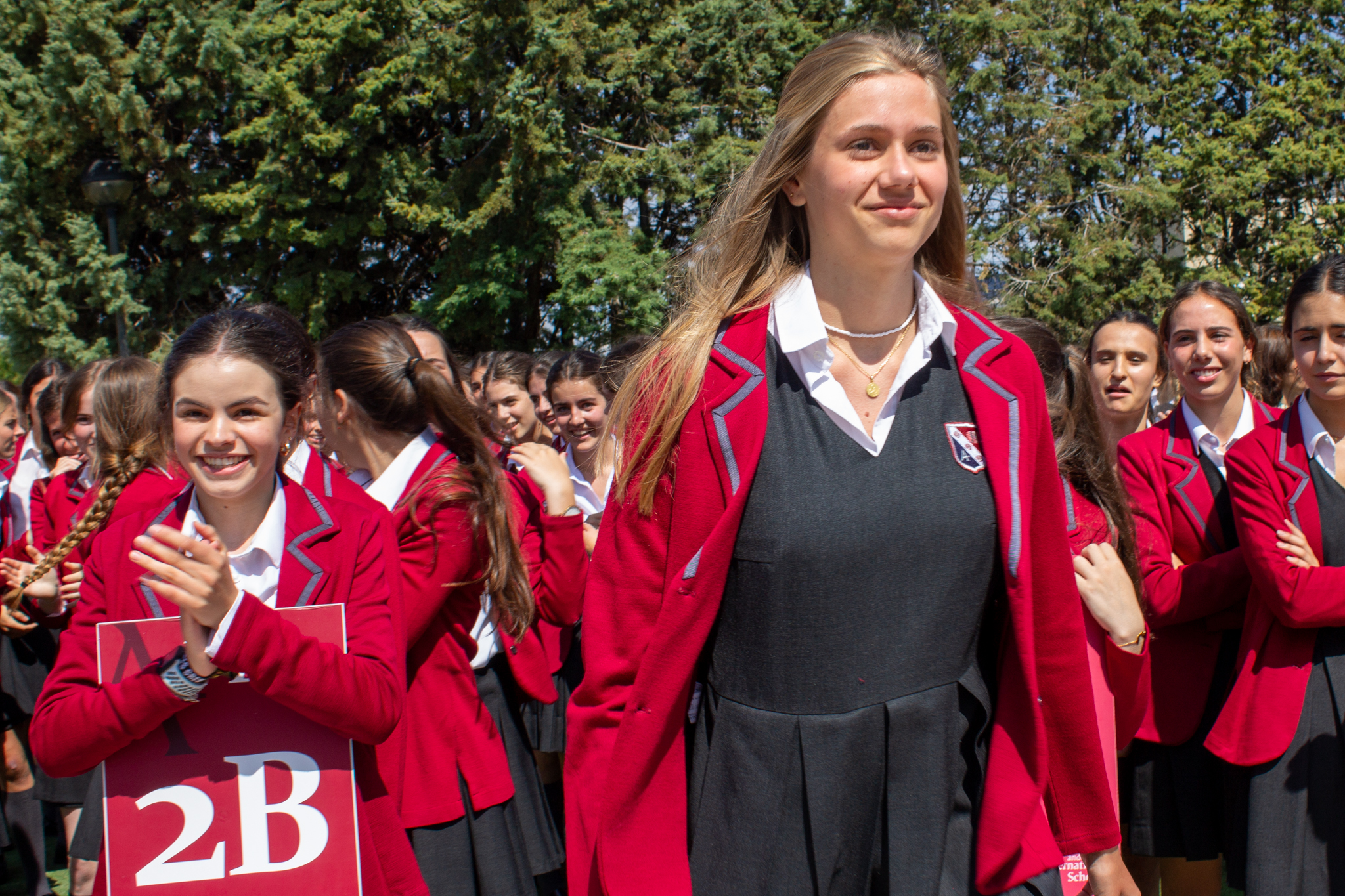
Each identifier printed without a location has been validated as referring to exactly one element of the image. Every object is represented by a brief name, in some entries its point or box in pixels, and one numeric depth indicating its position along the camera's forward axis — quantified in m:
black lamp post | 10.22
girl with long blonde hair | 1.83
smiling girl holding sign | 1.99
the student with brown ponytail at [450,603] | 3.02
